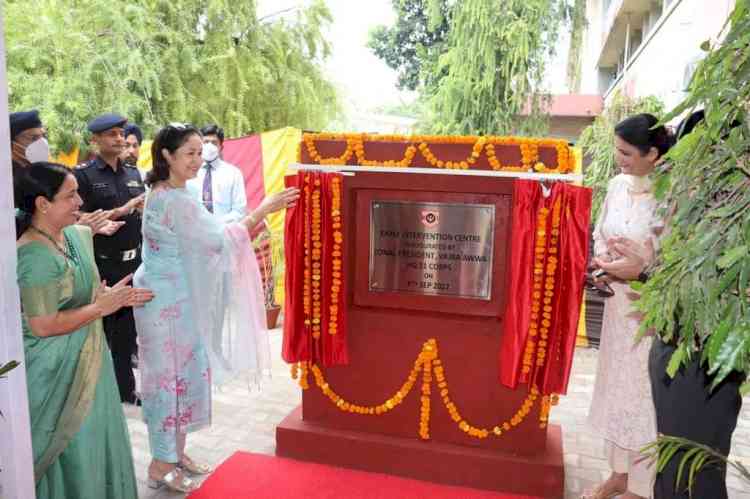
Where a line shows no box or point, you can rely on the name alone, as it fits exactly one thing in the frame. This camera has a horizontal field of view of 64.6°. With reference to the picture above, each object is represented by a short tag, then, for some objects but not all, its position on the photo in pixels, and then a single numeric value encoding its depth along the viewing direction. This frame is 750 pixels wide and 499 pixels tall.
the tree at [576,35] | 7.74
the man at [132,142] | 4.20
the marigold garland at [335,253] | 2.84
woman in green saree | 2.06
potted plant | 5.63
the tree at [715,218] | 0.99
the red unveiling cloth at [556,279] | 2.54
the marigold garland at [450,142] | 2.64
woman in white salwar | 2.44
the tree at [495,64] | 7.29
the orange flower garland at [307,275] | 2.87
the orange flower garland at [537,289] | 2.58
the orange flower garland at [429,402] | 2.82
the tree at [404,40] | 18.05
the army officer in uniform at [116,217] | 3.65
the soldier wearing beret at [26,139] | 2.92
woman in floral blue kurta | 2.63
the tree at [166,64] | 7.26
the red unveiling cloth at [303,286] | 2.87
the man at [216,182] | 4.96
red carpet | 2.78
